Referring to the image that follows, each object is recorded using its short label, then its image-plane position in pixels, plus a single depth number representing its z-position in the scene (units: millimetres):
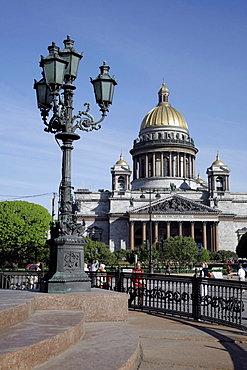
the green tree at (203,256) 58991
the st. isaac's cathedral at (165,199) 79812
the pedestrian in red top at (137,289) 12845
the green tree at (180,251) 54750
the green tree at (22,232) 55312
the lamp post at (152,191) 84744
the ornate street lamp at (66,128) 9727
